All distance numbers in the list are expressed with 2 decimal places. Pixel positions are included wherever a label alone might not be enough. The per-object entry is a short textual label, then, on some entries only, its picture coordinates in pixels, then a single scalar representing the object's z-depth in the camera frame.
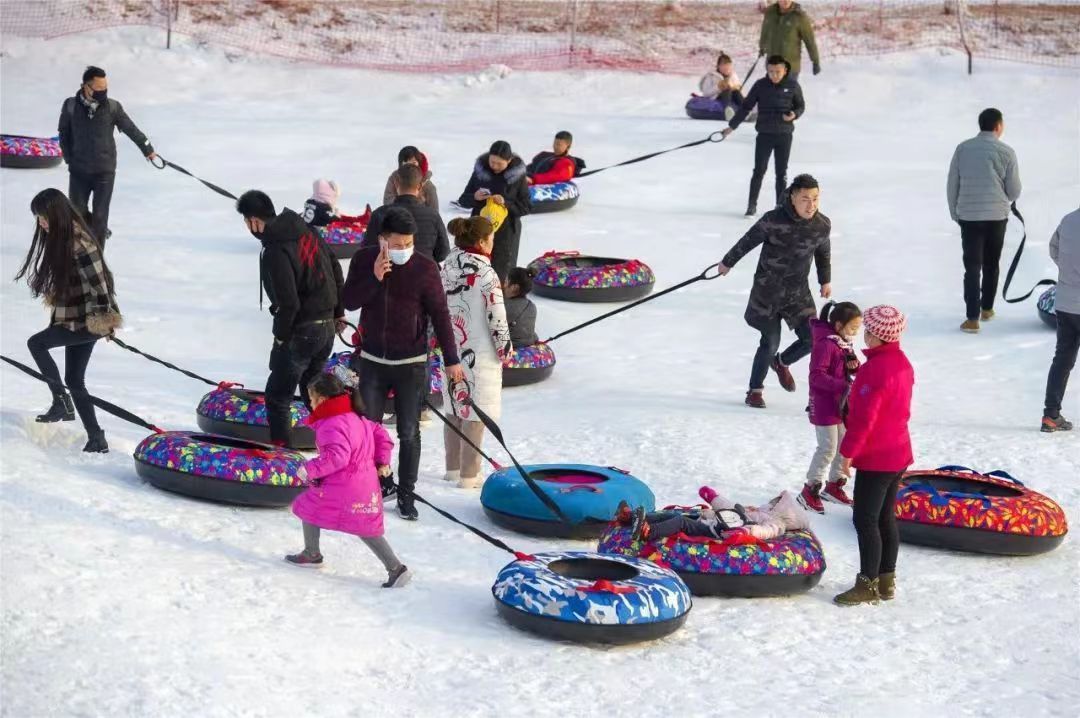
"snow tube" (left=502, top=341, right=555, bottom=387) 22.99
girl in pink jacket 14.34
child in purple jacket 17.50
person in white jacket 17.21
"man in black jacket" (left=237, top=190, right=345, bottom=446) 16.77
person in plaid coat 17.06
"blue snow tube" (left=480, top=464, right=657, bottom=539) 16.43
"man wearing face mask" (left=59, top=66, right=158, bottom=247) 26.19
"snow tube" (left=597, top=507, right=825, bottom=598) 14.77
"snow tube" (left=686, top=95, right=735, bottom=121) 41.56
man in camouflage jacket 20.28
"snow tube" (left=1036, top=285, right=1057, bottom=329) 24.98
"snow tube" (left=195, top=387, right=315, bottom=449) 18.94
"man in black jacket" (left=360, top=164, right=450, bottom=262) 18.96
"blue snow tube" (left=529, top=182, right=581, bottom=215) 32.59
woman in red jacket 14.51
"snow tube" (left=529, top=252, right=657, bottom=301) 27.14
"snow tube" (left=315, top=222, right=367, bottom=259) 28.17
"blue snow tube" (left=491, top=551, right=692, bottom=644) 13.39
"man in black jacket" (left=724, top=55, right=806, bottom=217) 29.96
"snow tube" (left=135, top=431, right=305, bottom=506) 16.51
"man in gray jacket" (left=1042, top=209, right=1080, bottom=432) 19.82
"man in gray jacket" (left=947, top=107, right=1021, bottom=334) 24.46
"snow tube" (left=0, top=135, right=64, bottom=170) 34.18
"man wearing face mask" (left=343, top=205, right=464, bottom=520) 16.01
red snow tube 16.21
